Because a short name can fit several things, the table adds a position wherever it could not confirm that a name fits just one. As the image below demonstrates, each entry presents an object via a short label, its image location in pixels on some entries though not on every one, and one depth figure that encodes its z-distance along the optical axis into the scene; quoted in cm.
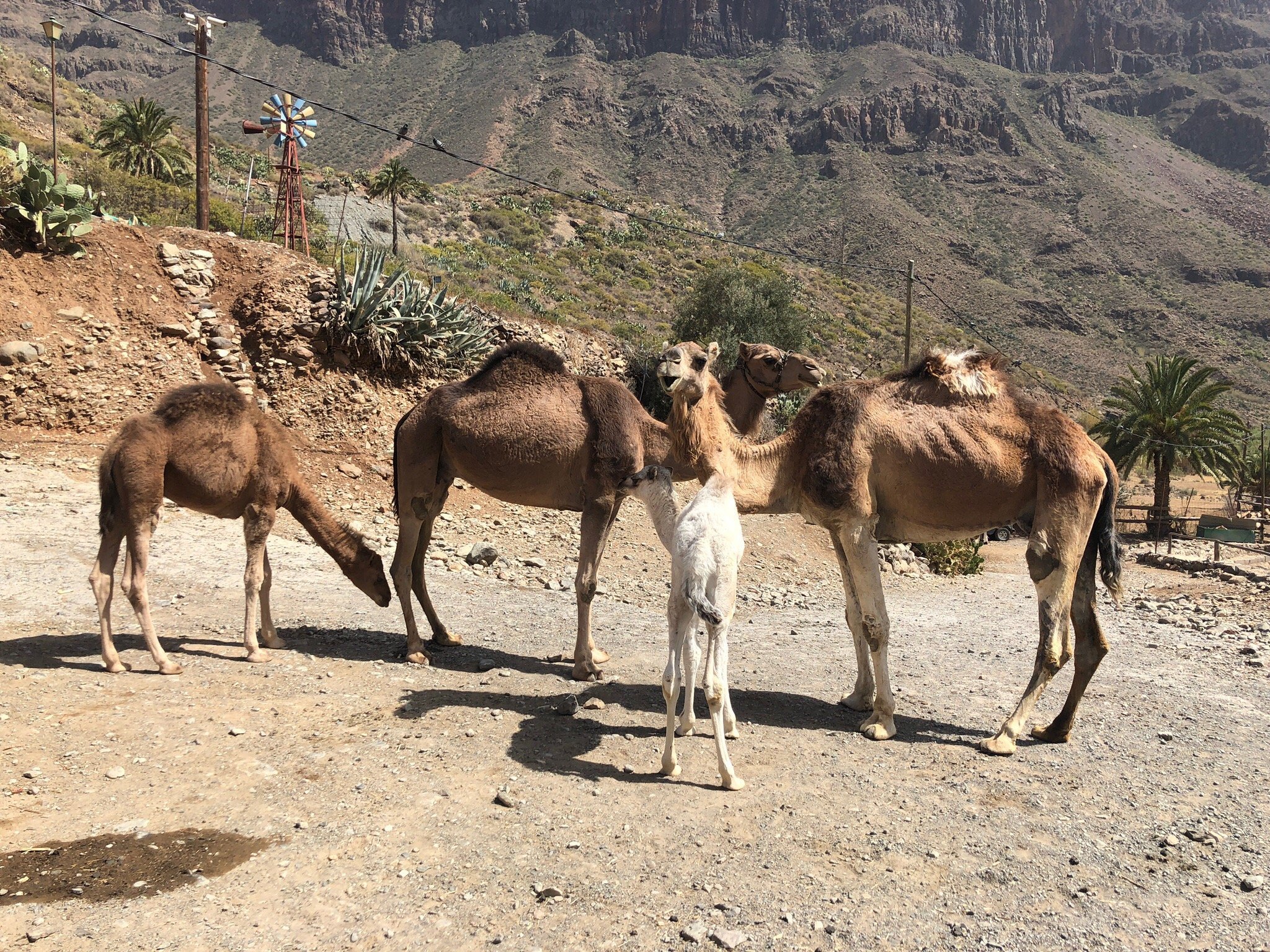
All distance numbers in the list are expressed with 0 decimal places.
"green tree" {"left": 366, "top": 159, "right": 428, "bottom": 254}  3922
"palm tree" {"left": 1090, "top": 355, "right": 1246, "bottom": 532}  3294
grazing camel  721
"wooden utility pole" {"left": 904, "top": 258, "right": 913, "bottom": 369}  2889
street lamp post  2428
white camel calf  580
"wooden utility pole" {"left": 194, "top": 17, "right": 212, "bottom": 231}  2062
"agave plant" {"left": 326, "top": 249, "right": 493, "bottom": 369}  1778
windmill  2144
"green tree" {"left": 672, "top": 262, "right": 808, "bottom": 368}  3378
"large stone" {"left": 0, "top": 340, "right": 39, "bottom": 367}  1480
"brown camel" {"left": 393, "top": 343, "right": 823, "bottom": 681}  823
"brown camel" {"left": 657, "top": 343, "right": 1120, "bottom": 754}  695
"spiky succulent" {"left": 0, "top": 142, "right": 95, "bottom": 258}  1584
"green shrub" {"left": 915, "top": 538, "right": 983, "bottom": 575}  1755
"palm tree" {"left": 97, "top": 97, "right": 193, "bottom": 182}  3972
